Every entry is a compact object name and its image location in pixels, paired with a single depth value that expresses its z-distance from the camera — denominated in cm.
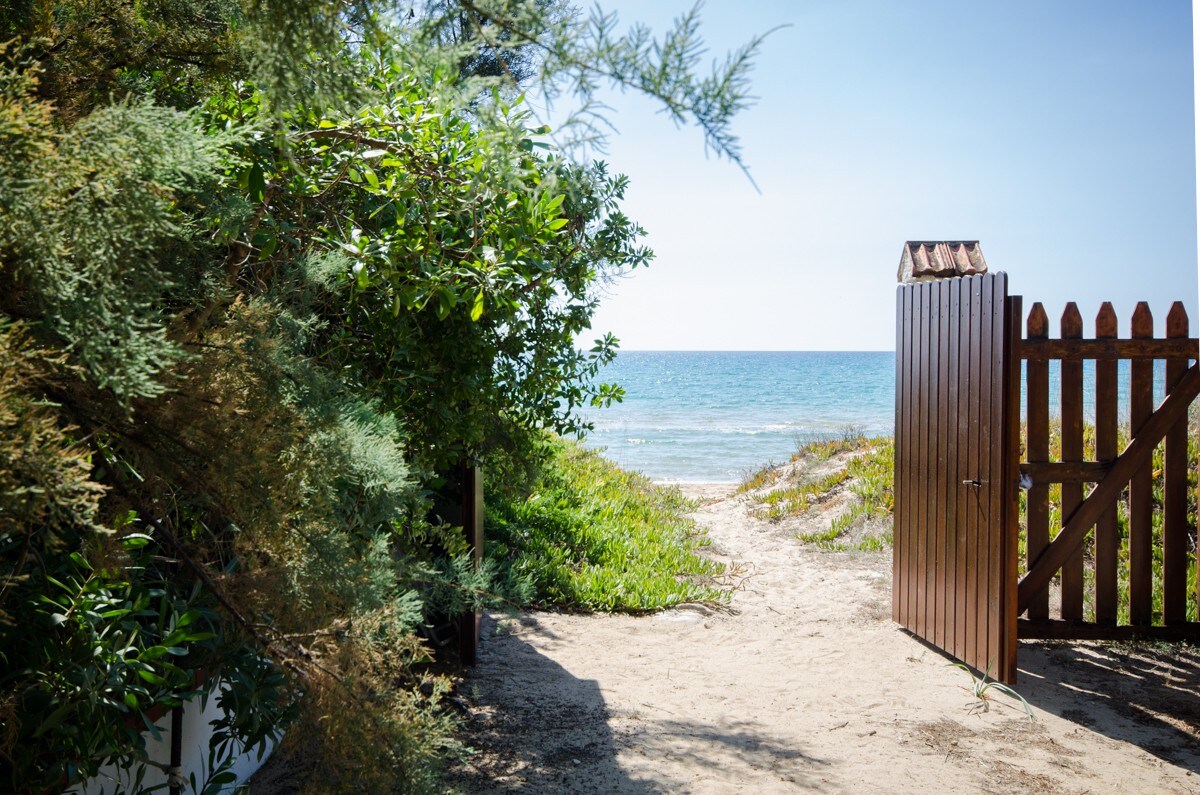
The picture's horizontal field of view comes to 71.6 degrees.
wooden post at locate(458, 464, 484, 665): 525
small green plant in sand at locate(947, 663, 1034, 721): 473
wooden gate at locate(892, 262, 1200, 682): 538
